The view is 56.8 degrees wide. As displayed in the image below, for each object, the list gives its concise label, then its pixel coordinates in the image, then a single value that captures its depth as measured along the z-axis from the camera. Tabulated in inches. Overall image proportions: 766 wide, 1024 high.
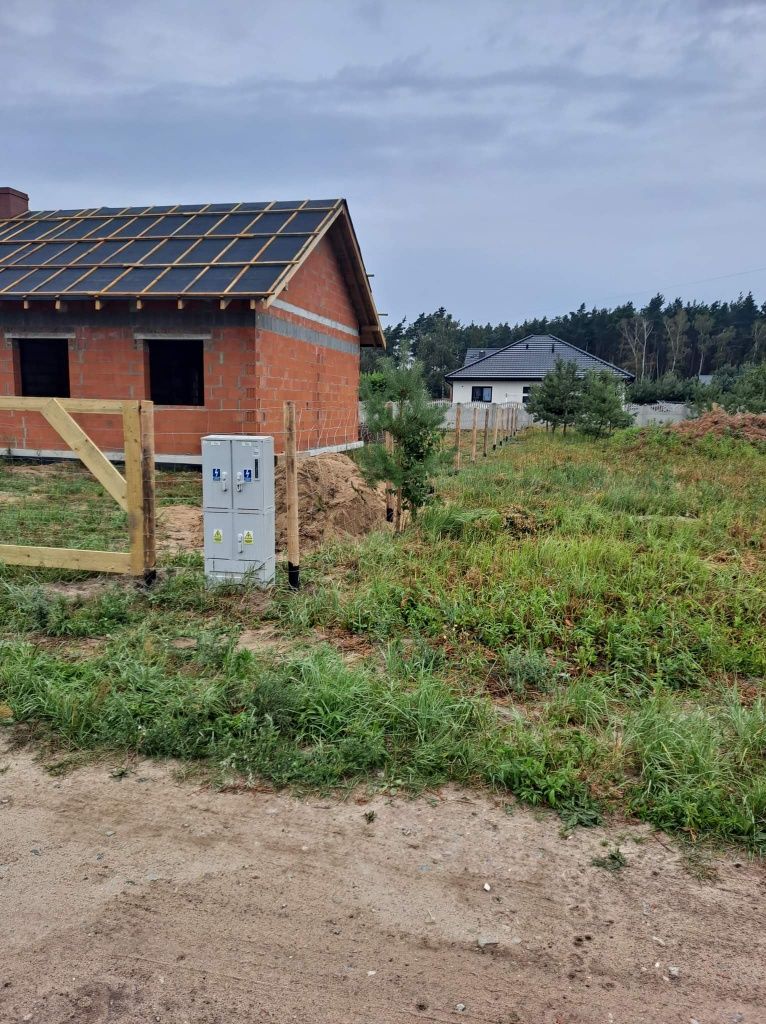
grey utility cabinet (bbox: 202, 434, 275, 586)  237.1
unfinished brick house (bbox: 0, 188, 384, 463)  537.6
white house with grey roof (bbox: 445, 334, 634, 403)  2060.8
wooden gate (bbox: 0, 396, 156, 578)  232.7
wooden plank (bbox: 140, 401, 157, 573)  233.3
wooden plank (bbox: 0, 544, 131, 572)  236.1
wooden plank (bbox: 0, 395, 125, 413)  234.7
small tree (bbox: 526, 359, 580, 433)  1150.3
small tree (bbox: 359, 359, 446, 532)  312.2
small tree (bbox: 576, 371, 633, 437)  1015.6
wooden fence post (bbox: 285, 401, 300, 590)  238.5
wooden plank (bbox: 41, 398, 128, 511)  232.2
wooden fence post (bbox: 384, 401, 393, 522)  323.6
